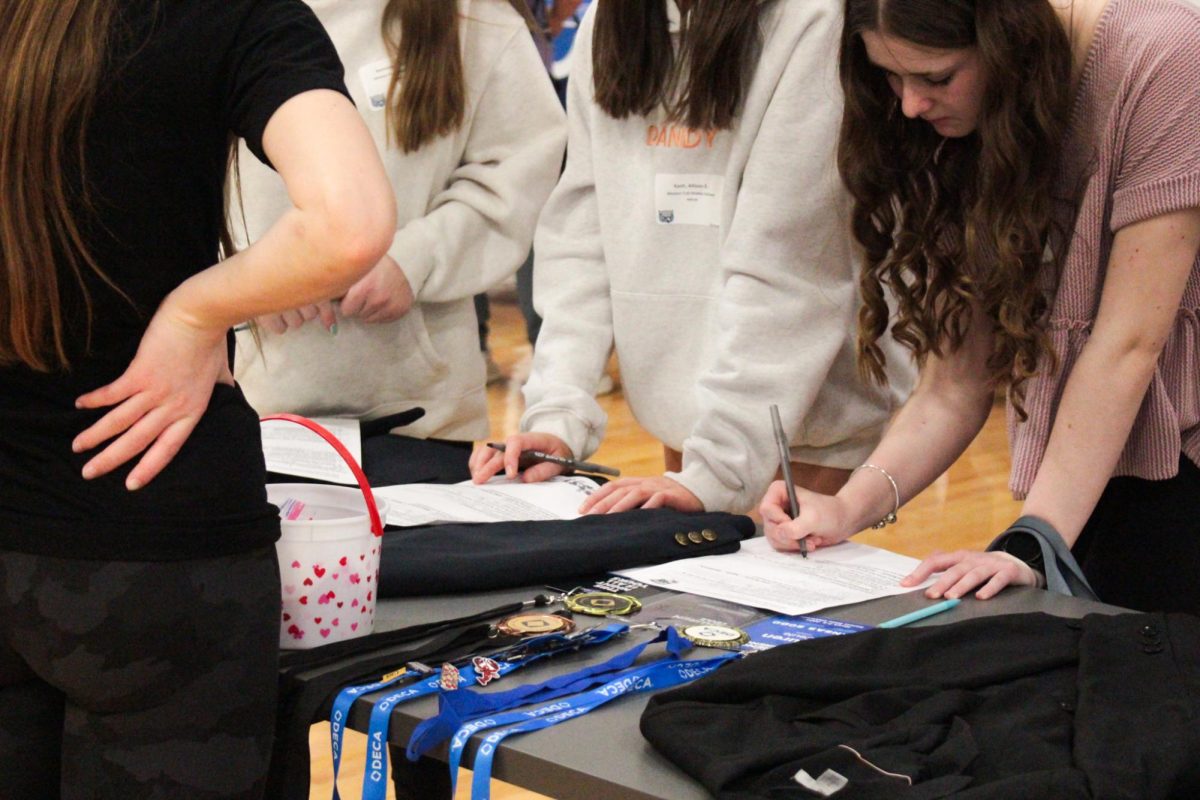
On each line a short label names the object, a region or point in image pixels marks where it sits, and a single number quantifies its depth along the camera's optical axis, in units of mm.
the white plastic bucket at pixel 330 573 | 2205
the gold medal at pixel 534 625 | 2242
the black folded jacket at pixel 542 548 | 2354
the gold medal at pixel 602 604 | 2314
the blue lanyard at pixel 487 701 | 2090
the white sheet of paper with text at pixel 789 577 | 2360
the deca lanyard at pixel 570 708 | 2060
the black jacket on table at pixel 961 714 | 1975
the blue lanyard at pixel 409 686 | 2096
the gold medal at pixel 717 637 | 2235
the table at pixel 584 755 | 2014
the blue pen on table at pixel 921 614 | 2308
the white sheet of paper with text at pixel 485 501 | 2530
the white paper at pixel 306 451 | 2607
